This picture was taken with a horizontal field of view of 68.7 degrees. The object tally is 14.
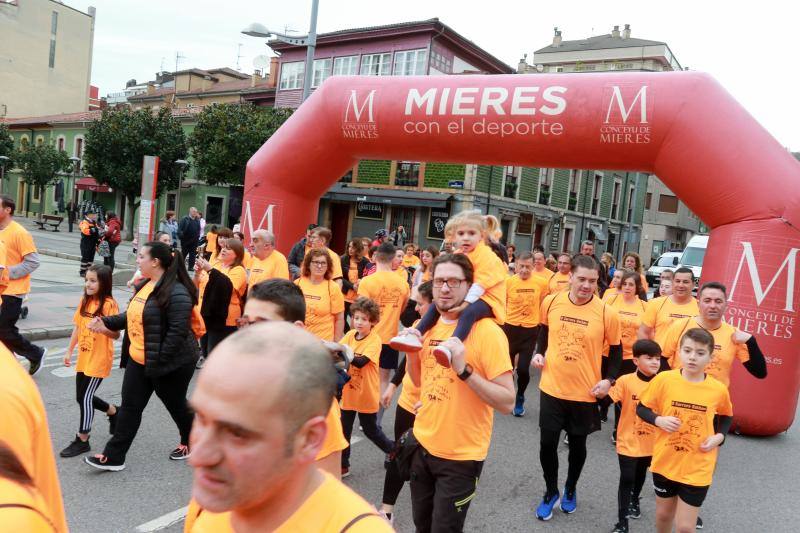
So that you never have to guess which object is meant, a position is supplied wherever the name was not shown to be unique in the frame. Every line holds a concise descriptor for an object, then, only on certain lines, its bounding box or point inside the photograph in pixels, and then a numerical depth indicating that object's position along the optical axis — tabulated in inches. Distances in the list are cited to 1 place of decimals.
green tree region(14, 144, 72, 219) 1465.3
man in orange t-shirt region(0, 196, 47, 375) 240.7
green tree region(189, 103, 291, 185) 1088.2
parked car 874.1
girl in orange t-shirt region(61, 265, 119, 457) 183.9
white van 771.4
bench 1268.5
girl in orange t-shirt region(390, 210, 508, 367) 113.3
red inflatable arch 256.4
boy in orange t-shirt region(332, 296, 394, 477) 184.1
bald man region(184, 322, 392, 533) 42.3
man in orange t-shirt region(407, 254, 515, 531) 114.6
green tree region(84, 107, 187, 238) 1203.2
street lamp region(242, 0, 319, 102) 491.8
